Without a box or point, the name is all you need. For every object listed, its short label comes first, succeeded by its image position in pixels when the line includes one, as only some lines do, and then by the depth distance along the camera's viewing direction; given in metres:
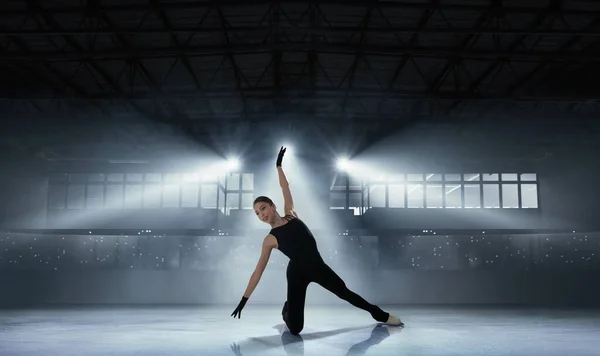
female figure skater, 5.70
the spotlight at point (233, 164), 18.72
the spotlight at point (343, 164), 17.94
